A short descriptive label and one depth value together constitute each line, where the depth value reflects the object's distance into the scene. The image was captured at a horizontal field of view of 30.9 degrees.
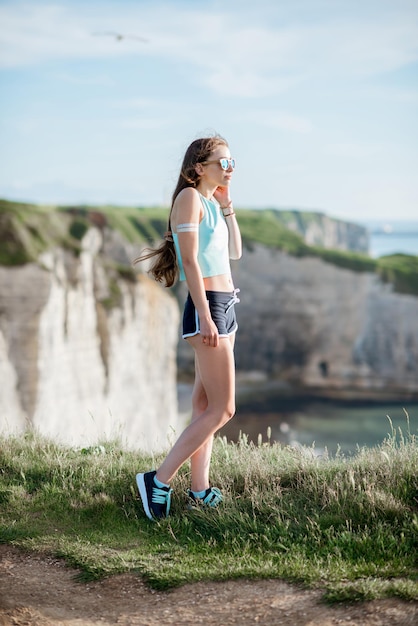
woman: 5.29
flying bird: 11.06
